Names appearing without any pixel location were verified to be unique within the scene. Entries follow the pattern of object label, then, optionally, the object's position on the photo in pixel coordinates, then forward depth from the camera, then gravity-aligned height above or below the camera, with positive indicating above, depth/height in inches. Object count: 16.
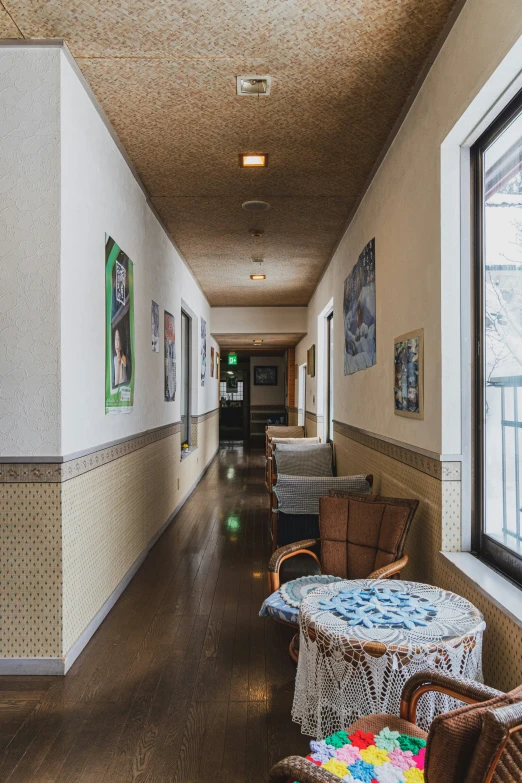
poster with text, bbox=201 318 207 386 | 367.6 +28.7
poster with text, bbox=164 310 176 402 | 227.9 +14.0
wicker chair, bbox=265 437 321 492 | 243.6 -24.0
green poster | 139.6 +16.5
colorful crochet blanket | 53.9 -36.2
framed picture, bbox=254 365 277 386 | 795.4 +22.7
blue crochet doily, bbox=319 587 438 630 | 78.4 -31.4
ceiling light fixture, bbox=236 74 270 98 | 118.3 +64.7
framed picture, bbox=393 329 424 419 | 118.7 +3.9
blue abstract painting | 169.6 +25.4
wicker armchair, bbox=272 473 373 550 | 162.2 -32.1
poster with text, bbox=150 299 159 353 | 197.3 +24.5
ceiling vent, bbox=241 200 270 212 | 196.5 +65.1
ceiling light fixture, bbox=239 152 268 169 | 157.2 +65.0
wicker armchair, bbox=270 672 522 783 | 38.0 -24.2
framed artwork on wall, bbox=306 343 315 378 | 361.1 +20.3
